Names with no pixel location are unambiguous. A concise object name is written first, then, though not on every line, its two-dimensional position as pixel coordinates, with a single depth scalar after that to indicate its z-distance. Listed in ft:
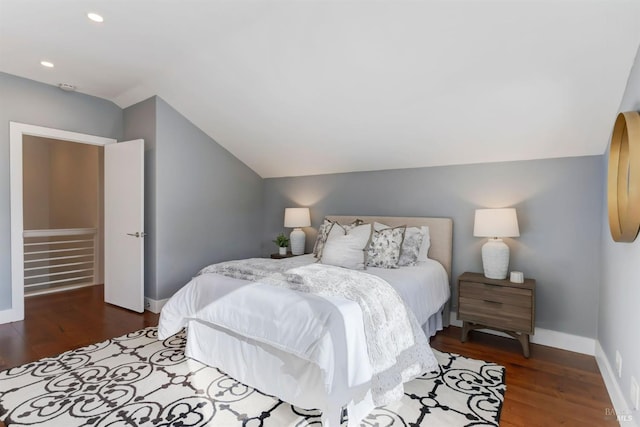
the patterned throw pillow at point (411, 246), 10.73
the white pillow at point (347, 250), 10.01
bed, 5.73
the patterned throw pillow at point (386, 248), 10.35
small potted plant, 15.48
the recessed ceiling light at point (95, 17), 7.93
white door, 12.51
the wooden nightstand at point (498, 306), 8.95
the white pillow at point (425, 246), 11.40
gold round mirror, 4.99
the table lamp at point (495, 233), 9.53
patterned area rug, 6.15
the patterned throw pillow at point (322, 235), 12.45
